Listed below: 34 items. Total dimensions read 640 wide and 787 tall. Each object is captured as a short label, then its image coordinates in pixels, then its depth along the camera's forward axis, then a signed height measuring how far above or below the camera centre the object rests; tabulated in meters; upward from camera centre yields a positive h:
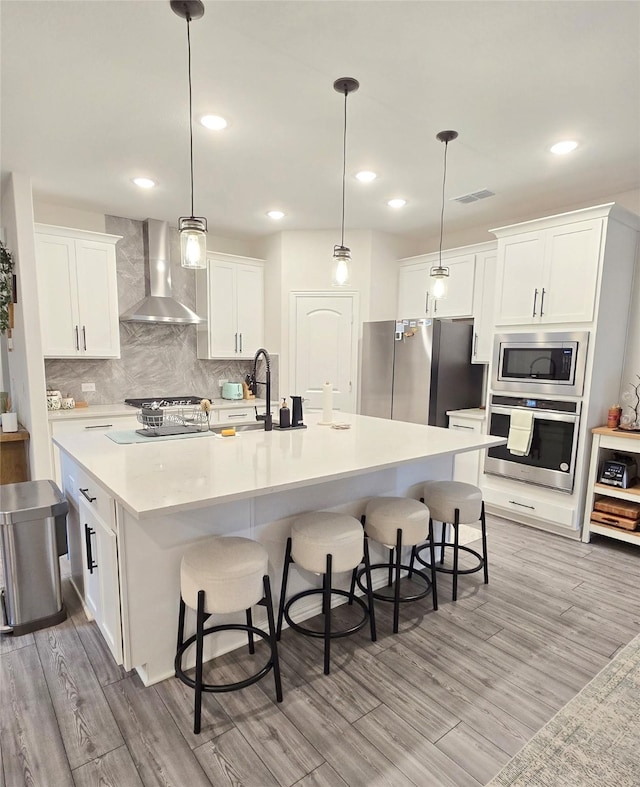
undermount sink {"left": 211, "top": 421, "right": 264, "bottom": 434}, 2.87 -0.55
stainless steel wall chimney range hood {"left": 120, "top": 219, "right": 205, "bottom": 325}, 4.34 +0.68
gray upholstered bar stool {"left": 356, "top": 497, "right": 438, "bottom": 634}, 2.18 -0.89
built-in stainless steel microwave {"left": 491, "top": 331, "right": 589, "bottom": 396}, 3.26 -0.10
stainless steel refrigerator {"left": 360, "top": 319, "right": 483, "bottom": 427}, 4.07 -0.21
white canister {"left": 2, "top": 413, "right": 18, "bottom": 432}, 3.61 -0.67
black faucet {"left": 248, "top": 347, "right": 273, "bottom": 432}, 2.61 -0.46
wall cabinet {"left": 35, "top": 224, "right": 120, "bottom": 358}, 3.73 +0.45
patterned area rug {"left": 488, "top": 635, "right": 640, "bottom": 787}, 1.43 -1.40
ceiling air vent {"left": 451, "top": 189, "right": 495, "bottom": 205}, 3.59 +1.29
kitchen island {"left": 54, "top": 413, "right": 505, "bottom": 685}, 1.60 -0.71
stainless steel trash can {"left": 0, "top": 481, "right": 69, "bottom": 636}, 2.10 -1.07
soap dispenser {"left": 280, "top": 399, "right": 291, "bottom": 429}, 2.78 -0.46
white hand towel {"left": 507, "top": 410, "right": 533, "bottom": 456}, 3.53 -0.67
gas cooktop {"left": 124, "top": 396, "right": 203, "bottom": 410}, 4.34 -0.58
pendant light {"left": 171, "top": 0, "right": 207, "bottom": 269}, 1.94 +0.46
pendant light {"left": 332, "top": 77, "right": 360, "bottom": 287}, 2.51 +0.48
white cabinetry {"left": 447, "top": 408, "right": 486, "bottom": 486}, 3.98 -0.95
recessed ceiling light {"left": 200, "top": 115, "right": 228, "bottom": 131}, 2.48 +1.29
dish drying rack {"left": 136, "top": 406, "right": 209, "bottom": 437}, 2.55 -0.48
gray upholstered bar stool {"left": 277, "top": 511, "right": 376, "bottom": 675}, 1.88 -0.89
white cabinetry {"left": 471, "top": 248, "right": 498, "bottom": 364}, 4.10 +0.44
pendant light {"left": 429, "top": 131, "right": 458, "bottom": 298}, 2.67 +0.46
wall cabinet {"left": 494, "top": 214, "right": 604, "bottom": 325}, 3.19 +0.60
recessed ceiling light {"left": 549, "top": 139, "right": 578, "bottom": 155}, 2.72 +1.30
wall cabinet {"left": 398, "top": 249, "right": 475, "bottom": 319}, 4.30 +0.65
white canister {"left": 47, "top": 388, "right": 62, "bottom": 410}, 3.86 -0.51
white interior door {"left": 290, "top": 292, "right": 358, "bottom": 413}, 4.81 +0.03
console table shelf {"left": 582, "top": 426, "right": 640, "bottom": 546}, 3.14 -0.98
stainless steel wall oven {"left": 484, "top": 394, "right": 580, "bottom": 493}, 3.35 -0.73
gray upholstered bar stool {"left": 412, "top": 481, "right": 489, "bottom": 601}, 2.49 -0.90
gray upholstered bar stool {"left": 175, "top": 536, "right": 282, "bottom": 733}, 1.59 -0.90
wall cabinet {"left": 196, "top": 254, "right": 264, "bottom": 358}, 4.73 +0.44
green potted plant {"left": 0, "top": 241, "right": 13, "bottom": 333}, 3.42 +0.44
